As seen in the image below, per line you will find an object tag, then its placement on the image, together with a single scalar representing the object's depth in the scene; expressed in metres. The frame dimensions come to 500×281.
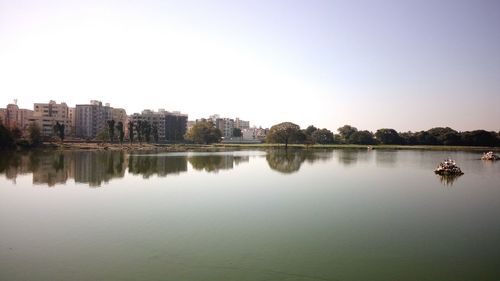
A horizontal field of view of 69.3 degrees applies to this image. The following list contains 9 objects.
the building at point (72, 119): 111.05
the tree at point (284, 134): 95.25
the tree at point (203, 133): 106.81
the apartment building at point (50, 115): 104.30
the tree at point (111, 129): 84.62
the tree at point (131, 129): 88.61
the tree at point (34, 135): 66.75
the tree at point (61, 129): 76.67
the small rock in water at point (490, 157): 53.22
